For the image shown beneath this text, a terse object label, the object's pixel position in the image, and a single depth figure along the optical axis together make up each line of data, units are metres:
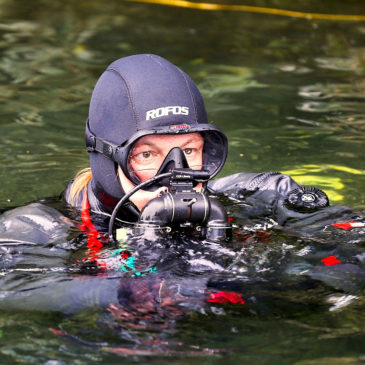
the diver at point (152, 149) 6.80
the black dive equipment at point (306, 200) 8.52
